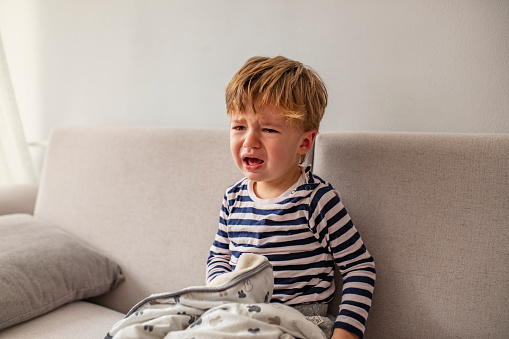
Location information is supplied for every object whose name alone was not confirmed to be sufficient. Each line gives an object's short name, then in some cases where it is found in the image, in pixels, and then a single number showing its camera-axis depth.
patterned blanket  0.81
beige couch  0.96
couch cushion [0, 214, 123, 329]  1.17
